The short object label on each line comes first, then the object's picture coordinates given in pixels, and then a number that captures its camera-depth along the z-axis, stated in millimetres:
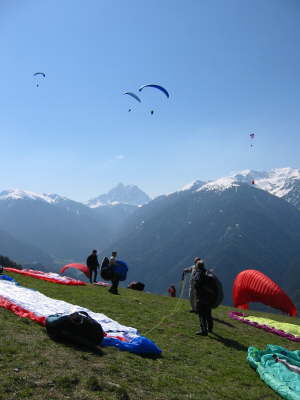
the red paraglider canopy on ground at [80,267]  43156
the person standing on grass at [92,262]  34031
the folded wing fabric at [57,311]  11867
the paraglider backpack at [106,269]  26834
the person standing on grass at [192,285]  18406
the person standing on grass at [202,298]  16219
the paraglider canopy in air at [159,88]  35562
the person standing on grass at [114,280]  26584
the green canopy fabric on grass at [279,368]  10180
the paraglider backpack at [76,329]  10859
